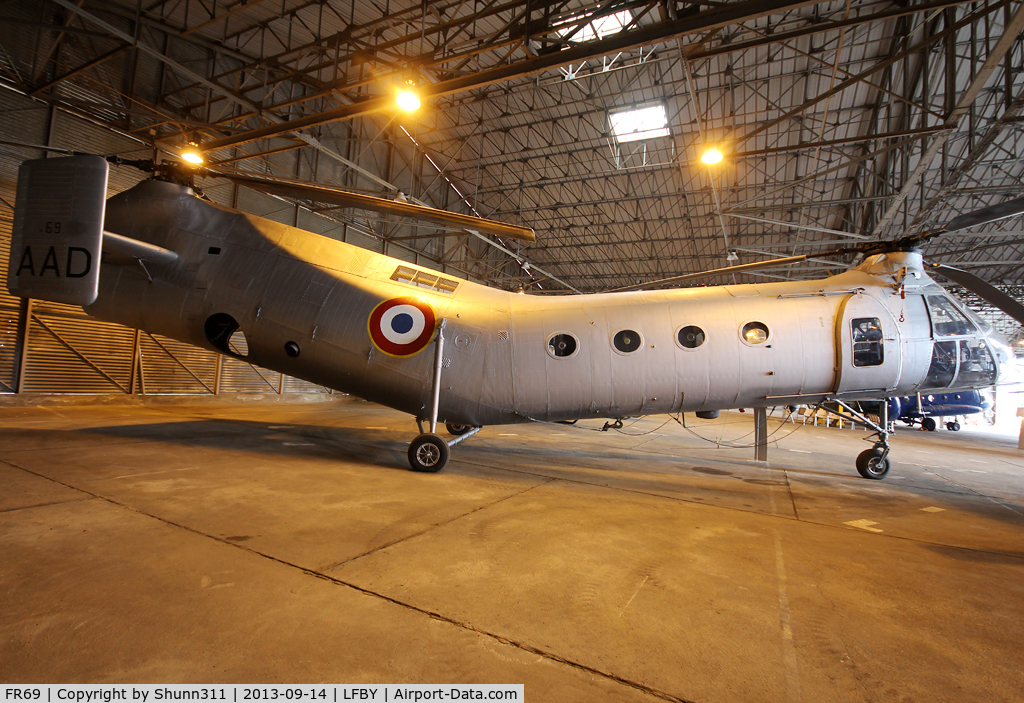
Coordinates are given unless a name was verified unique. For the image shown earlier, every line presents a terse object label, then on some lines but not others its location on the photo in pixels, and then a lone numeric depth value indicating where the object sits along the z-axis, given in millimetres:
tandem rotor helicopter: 7805
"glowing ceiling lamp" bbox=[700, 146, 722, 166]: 13195
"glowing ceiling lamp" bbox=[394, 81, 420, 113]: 10531
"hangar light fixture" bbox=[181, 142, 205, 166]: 11653
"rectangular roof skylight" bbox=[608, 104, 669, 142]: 21875
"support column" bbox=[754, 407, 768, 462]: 9883
